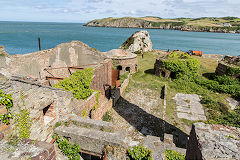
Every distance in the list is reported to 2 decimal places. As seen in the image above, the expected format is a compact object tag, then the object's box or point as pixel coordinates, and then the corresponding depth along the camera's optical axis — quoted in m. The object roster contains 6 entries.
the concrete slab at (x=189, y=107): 13.02
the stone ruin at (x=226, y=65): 21.00
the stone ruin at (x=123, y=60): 23.47
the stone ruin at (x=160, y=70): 21.74
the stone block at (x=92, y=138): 6.04
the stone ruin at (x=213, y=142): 3.28
